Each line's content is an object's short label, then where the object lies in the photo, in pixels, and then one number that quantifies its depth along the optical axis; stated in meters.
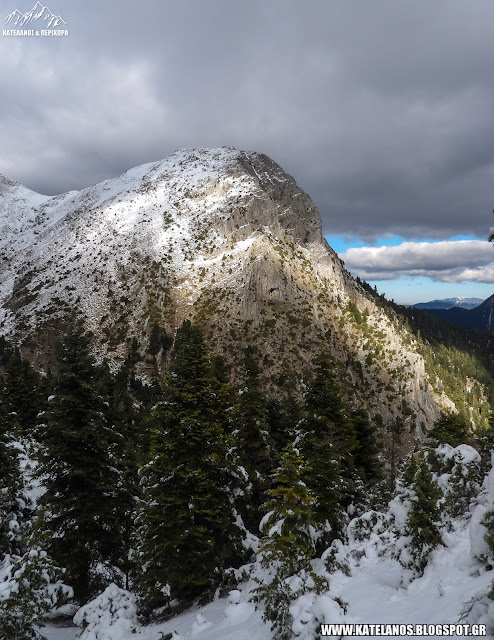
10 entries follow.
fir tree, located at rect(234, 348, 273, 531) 19.45
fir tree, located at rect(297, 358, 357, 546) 15.87
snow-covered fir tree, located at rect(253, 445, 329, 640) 9.55
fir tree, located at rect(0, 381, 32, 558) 15.14
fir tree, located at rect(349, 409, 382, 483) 25.09
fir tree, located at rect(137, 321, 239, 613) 13.30
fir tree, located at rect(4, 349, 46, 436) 40.84
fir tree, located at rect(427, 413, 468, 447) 21.19
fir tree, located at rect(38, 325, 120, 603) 13.97
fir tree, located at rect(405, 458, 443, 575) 8.54
